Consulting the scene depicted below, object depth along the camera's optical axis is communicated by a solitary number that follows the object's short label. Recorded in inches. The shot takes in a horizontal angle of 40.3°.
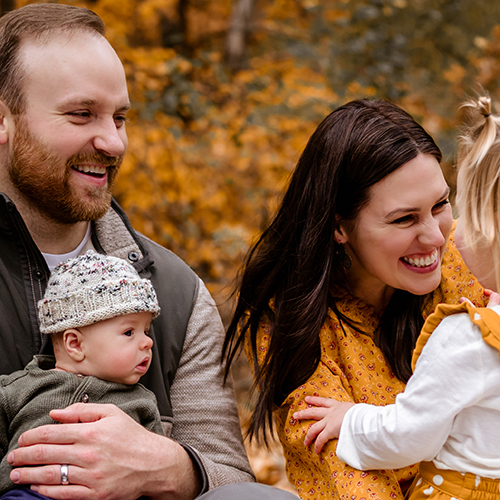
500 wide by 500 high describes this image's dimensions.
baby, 78.1
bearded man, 79.4
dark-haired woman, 85.3
